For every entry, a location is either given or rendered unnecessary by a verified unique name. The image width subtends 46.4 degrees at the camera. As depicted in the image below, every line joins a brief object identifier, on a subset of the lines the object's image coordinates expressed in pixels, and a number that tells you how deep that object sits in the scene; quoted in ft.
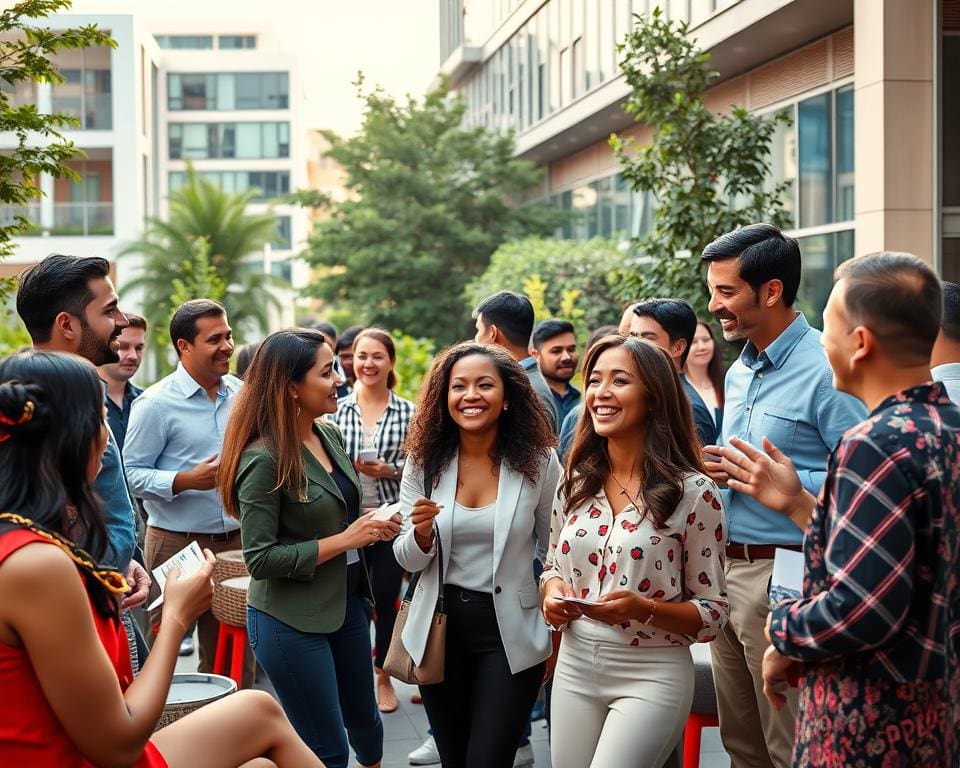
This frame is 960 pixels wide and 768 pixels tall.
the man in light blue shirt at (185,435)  19.75
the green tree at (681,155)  37.47
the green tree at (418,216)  95.55
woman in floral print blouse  12.16
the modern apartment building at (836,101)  38.50
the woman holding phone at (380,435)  23.30
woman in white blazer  13.98
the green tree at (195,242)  114.83
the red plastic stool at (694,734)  15.15
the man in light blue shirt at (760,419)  13.44
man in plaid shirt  8.42
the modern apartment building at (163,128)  137.69
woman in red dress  8.61
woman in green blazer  14.32
